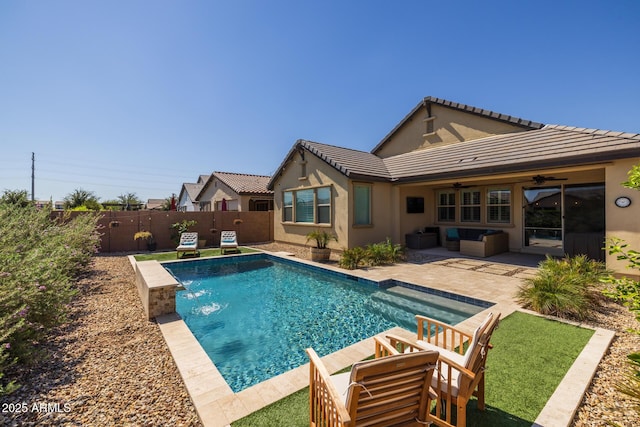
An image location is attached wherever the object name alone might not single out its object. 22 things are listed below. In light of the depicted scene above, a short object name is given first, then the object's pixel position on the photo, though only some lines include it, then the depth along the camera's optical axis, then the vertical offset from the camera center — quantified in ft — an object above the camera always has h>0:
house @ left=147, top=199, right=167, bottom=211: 227.24 +10.76
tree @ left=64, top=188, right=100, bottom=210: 104.08 +7.06
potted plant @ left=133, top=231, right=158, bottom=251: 49.93 -4.34
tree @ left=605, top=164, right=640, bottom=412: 6.93 -2.10
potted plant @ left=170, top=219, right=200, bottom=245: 54.49 -2.94
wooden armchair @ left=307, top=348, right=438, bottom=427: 6.48 -4.55
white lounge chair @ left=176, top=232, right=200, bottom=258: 43.64 -5.02
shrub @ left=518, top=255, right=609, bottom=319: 18.71 -5.76
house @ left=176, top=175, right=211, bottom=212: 132.45 +11.10
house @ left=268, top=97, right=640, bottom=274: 29.07 +4.49
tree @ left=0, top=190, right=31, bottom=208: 38.41 +2.73
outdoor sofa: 39.32 -4.29
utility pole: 129.07 +20.82
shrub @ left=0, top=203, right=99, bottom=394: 12.48 -3.88
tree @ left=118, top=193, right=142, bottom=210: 154.45 +9.07
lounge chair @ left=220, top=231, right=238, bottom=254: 47.75 -4.97
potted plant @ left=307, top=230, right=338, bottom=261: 39.50 -5.02
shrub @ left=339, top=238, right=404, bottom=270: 34.91 -5.70
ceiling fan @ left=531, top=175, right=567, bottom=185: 38.45 +4.83
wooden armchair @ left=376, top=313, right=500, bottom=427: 8.38 -5.39
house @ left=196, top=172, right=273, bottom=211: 76.18 +6.40
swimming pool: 16.44 -8.20
